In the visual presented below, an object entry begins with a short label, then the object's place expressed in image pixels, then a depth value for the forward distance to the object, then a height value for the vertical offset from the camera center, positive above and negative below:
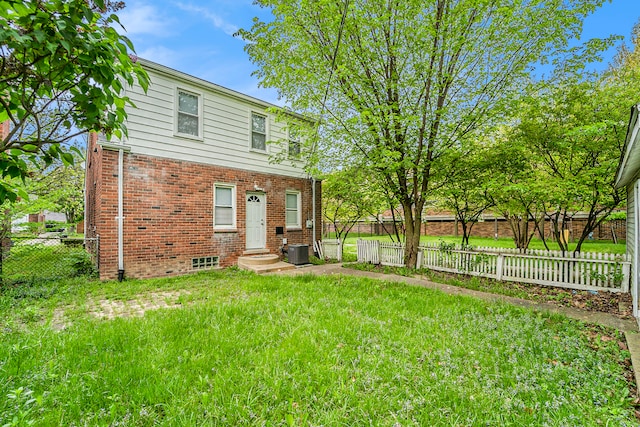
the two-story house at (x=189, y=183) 7.14 +0.95
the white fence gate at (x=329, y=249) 11.15 -1.24
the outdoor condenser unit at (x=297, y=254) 9.71 -1.24
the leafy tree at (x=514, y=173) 6.91 +1.12
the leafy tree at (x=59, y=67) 1.46 +0.82
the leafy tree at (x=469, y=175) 7.49 +1.11
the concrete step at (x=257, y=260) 8.81 -1.30
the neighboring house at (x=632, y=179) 2.99 +0.66
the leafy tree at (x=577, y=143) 6.24 +1.66
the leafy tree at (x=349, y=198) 8.95 +0.72
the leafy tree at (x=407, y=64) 6.52 +3.80
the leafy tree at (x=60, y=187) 7.01 +1.17
